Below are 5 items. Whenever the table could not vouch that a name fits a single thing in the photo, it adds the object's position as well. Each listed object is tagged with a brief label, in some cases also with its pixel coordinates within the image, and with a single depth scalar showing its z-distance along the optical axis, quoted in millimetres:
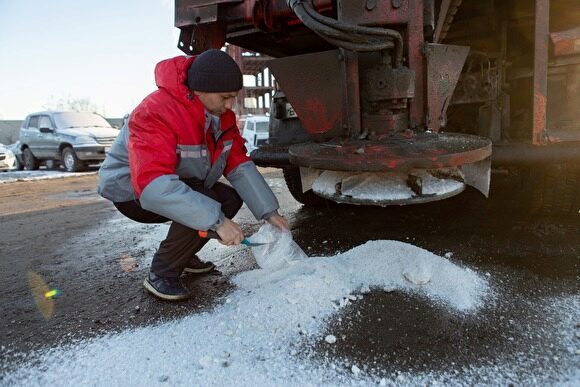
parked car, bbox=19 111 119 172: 11141
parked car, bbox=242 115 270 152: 12227
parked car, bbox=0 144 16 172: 12547
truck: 2188
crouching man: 1985
